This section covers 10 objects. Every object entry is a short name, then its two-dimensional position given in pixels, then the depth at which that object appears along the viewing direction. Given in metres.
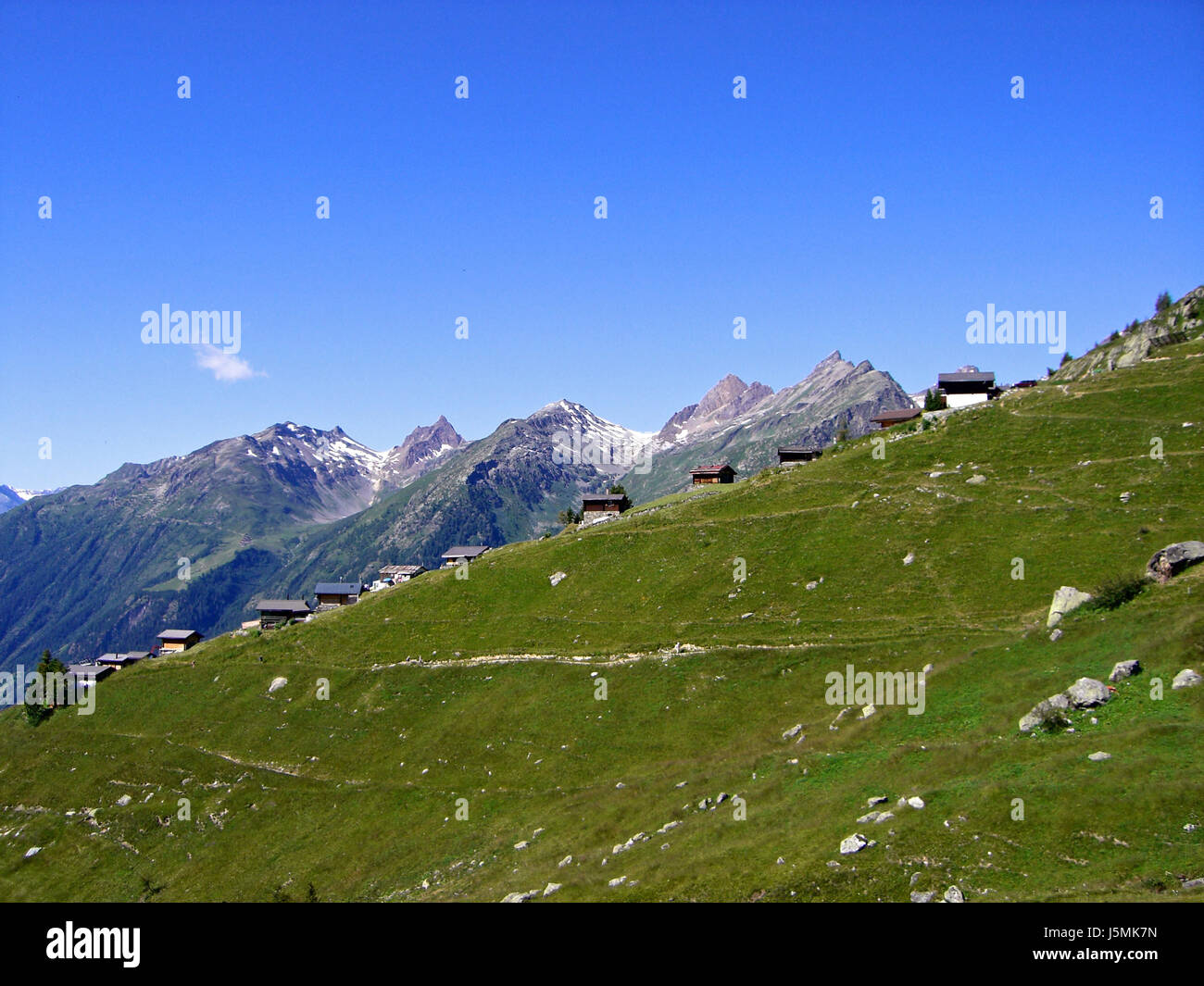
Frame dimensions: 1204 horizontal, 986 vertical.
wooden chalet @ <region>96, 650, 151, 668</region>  145.27
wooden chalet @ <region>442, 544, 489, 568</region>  183.07
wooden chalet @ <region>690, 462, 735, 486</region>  166.75
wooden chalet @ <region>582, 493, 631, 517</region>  152.00
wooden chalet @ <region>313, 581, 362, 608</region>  170.50
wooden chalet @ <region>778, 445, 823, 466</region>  144.00
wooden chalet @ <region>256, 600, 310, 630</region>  157.62
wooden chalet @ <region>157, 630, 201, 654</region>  161.49
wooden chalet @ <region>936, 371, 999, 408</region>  136.62
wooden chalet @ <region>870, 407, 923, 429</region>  157.52
